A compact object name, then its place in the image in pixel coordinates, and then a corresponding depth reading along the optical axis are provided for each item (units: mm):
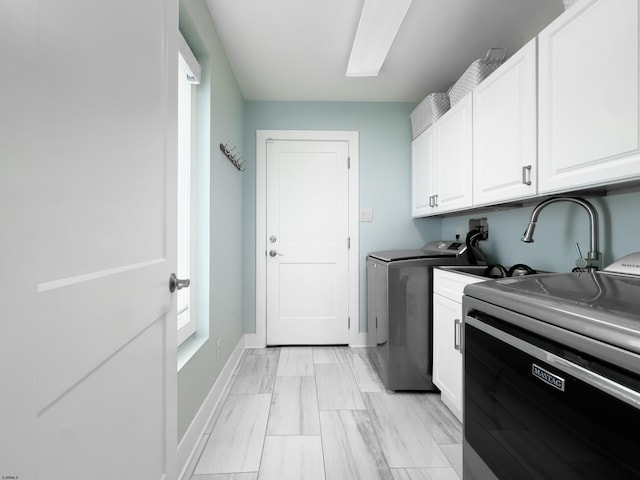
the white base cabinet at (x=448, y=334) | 1722
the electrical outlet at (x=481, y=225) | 2283
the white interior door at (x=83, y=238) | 422
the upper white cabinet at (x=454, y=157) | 1926
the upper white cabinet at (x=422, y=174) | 2529
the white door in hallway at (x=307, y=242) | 2986
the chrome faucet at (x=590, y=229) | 1247
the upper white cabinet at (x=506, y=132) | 1377
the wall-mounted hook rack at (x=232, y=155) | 2102
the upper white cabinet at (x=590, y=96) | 974
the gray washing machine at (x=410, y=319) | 2123
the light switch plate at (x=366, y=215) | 3018
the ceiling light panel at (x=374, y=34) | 1617
